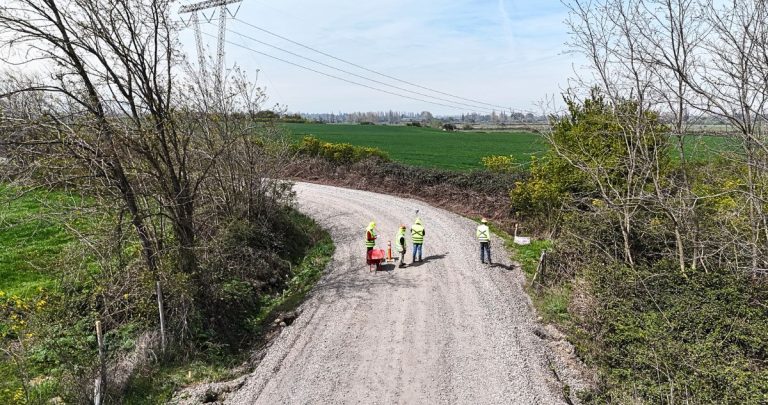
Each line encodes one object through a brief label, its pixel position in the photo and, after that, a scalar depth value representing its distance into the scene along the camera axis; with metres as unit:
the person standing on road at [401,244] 14.36
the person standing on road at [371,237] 14.27
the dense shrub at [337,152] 30.23
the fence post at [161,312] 9.69
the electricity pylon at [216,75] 15.46
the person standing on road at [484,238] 14.73
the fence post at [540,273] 13.18
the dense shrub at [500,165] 23.56
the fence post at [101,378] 7.95
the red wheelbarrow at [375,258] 14.36
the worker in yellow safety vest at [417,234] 14.74
